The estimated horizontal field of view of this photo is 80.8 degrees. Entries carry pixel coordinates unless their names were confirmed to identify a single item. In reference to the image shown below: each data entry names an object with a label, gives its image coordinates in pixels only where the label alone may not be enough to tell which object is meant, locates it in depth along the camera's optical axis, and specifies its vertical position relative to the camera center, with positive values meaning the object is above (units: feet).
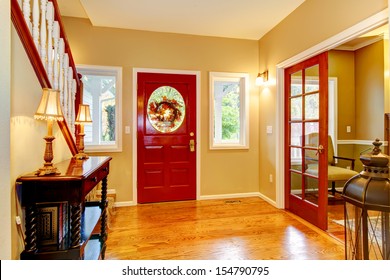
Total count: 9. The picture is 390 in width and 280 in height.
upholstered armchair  8.57 -1.10
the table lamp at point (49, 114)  3.99 +0.49
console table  3.90 -1.27
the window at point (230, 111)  11.88 +1.61
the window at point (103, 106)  10.57 +1.70
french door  8.03 +0.11
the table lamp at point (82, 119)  6.38 +0.65
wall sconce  11.20 +3.14
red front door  10.93 +0.24
